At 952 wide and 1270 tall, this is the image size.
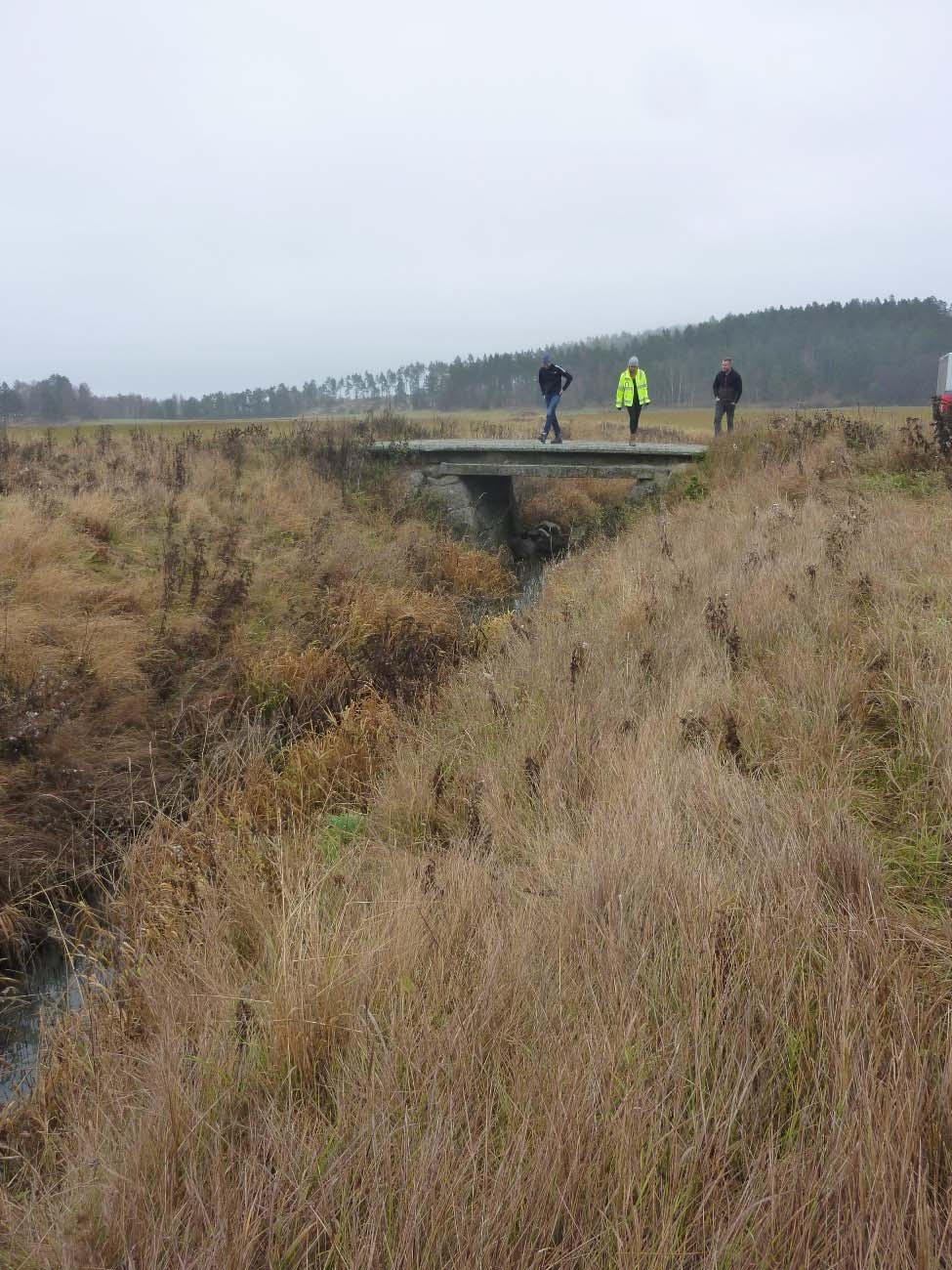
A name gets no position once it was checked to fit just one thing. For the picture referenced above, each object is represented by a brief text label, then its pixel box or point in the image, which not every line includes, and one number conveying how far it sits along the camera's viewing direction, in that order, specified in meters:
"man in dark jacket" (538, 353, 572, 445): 16.78
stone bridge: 15.12
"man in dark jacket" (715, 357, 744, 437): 16.12
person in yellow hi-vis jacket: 16.27
